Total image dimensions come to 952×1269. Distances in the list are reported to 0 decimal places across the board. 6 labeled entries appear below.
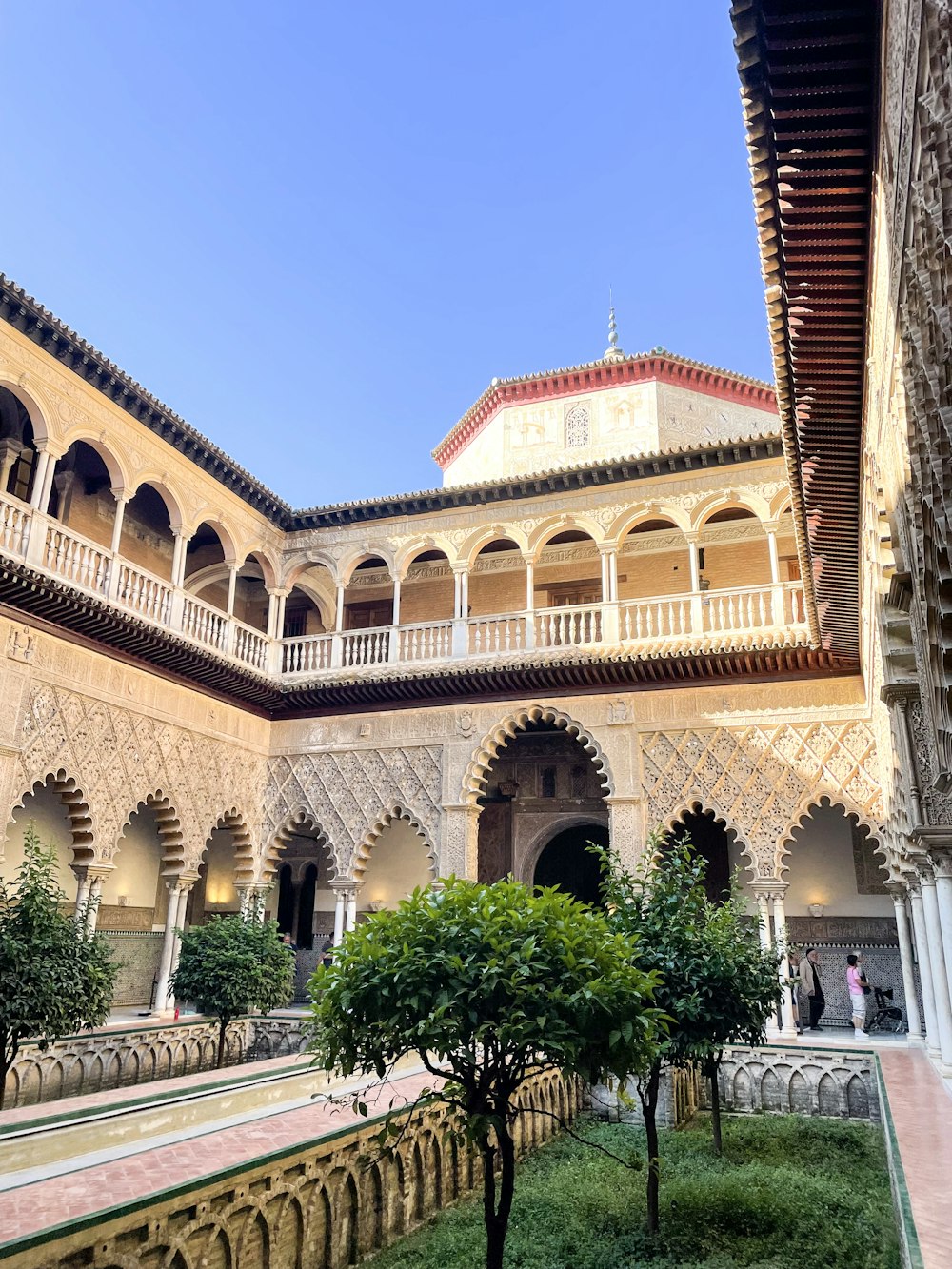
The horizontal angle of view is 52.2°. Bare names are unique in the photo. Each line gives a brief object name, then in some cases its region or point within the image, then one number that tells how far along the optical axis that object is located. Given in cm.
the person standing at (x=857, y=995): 1095
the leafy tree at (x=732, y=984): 573
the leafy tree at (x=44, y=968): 707
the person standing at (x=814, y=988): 1159
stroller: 1137
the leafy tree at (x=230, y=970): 898
